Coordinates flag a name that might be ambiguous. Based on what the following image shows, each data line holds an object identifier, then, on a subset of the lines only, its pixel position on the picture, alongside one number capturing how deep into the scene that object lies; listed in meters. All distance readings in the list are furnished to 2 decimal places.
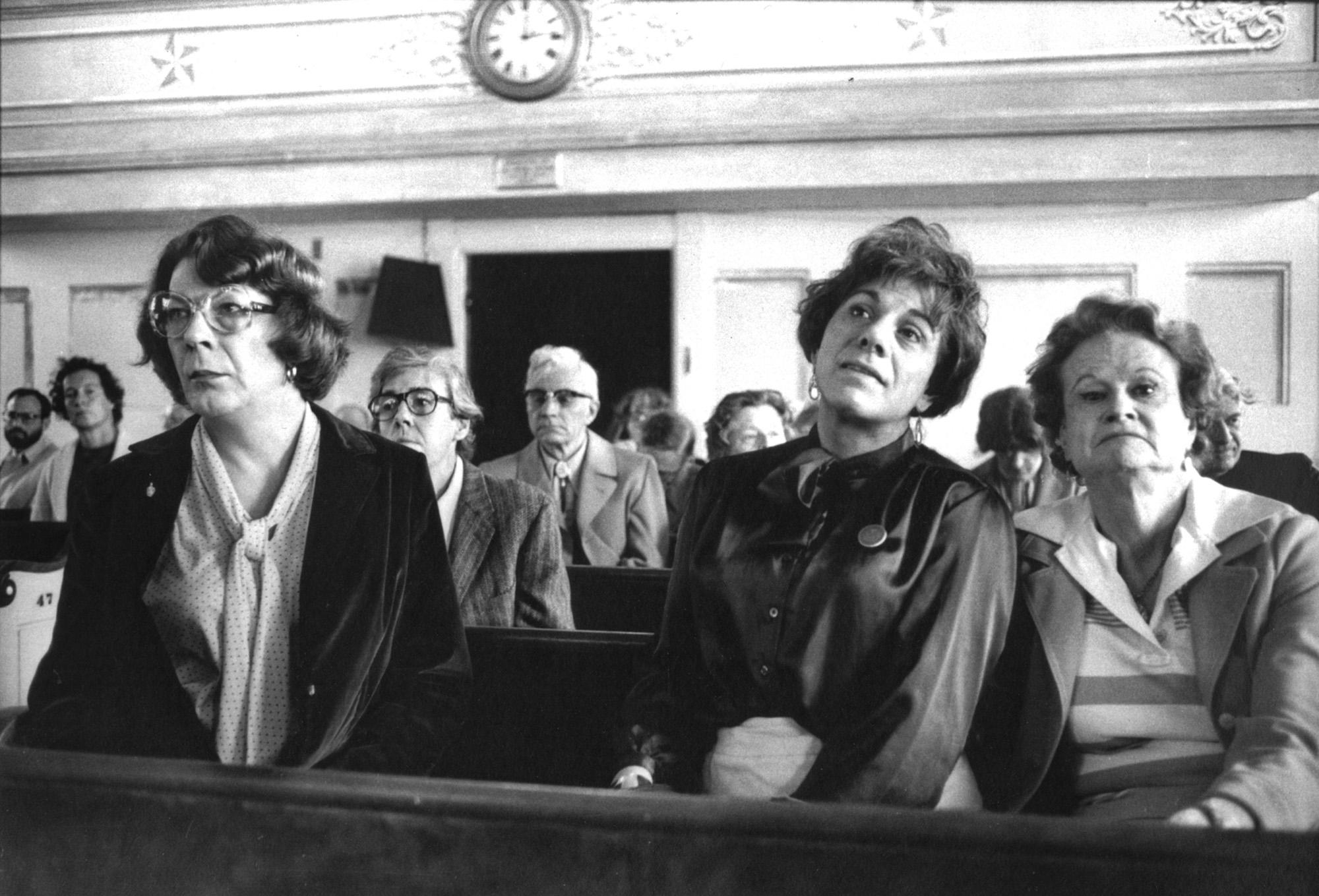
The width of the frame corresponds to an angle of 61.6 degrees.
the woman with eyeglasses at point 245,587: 1.37
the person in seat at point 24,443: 2.16
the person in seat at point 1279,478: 2.46
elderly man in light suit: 3.08
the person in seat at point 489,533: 2.06
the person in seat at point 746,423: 3.29
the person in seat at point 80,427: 2.41
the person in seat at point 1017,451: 3.22
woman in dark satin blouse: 1.25
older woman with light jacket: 1.23
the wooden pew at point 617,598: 2.55
